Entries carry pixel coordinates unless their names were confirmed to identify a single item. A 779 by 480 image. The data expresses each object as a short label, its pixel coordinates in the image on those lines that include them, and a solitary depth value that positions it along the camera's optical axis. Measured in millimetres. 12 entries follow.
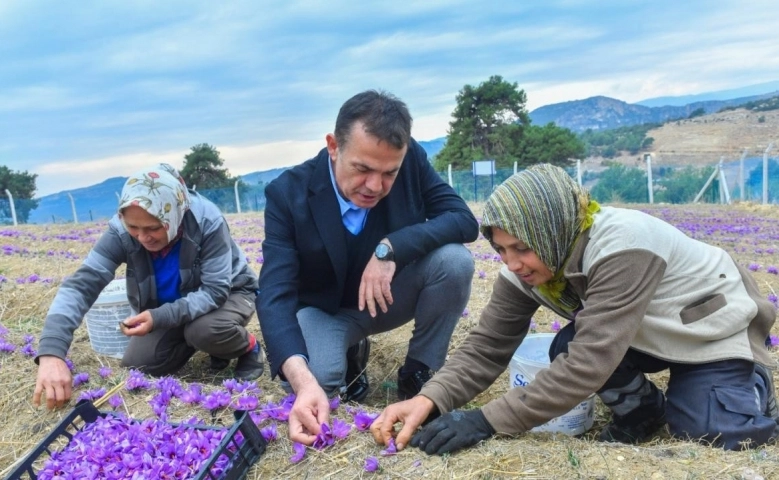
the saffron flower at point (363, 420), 2385
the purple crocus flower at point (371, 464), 2082
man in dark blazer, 2656
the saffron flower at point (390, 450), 2166
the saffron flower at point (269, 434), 2325
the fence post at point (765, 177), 16344
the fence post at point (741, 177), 17262
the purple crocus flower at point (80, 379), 2971
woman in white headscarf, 3008
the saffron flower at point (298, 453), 2180
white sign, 19834
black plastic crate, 1908
